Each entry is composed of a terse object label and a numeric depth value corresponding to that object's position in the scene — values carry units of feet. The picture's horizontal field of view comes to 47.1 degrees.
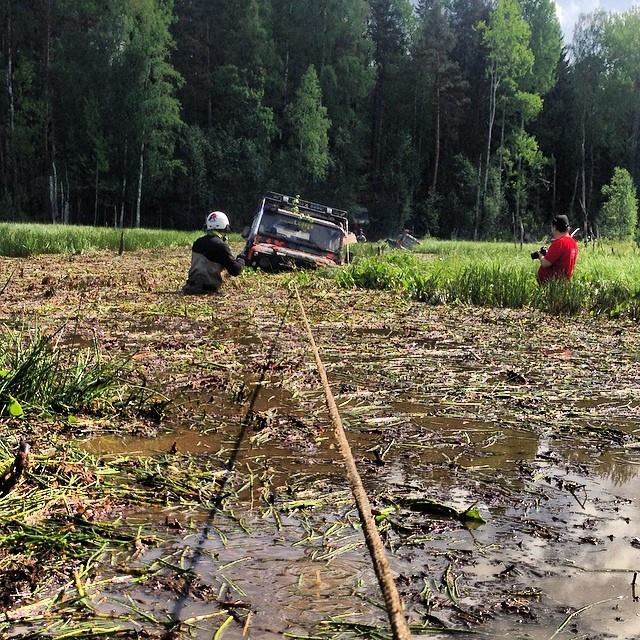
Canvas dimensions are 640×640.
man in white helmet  34.73
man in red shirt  32.65
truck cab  47.50
